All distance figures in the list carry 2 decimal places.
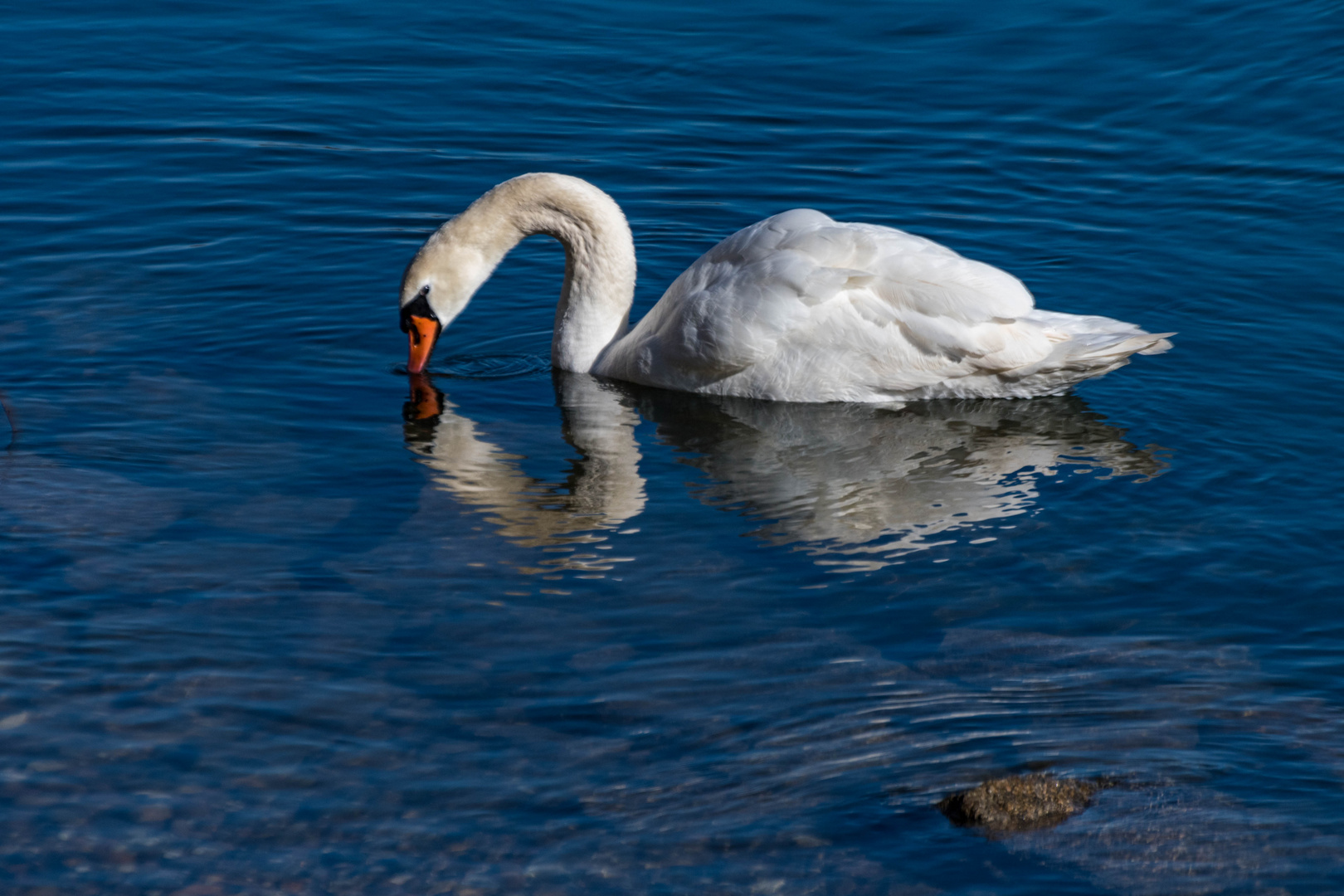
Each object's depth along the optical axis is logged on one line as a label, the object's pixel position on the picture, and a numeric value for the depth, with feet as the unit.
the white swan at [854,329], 57.11
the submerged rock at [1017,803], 35.58
